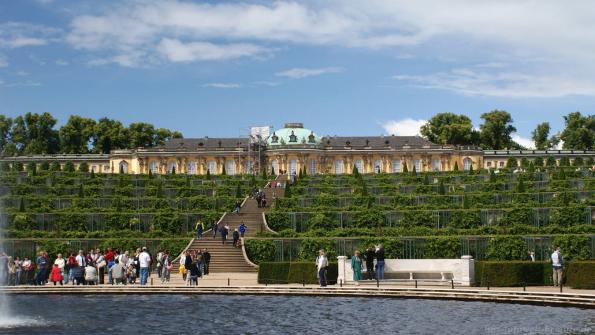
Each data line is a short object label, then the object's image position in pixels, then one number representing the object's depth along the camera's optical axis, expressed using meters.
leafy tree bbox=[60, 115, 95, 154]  136.62
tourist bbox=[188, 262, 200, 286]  36.72
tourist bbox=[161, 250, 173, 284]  39.03
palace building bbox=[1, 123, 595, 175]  128.00
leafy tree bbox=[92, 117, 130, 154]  136.25
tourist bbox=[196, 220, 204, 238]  49.69
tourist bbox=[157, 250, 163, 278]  41.03
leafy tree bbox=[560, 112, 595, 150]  135.25
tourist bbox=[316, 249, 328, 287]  36.03
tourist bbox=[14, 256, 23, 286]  38.97
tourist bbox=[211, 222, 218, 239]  50.09
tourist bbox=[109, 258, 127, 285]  38.62
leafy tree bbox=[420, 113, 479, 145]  136.25
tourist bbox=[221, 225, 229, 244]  47.72
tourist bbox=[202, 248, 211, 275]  42.84
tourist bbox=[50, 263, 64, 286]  38.62
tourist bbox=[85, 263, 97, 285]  38.41
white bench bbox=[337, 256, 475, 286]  36.12
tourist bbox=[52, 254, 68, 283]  39.22
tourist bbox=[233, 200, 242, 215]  58.16
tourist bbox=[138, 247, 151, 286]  37.84
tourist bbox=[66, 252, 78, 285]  39.27
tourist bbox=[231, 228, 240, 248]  47.12
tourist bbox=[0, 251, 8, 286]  34.94
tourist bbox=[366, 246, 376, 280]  37.66
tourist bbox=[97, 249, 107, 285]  39.44
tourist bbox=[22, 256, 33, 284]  39.34
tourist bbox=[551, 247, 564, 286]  33.56
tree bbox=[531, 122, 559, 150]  142.25
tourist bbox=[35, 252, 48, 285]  38.91
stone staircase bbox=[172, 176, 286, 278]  45.31
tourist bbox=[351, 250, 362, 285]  36.50
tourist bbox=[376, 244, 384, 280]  36.94
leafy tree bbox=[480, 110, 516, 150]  137.75
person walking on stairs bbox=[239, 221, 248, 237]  51.06
